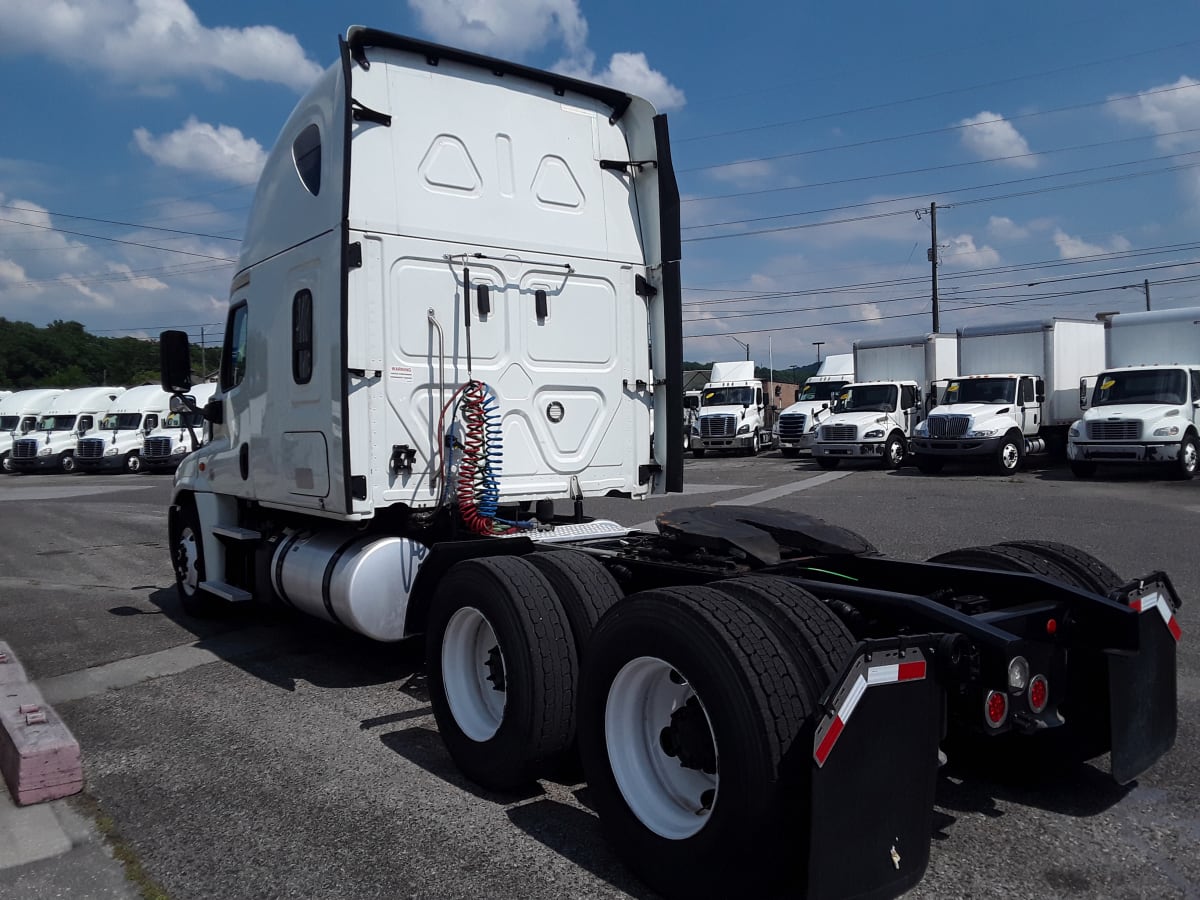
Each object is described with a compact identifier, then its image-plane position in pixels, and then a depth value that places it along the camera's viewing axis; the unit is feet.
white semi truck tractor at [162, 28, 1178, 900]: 9.52
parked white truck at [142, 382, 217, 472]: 105.70
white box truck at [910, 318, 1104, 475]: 73.41
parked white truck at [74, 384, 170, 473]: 113.80
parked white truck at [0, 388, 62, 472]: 126.62
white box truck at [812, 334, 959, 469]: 81.35
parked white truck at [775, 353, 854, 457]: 100.27
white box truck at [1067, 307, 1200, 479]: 64.23
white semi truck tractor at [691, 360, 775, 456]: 106.01
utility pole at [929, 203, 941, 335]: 149.28
